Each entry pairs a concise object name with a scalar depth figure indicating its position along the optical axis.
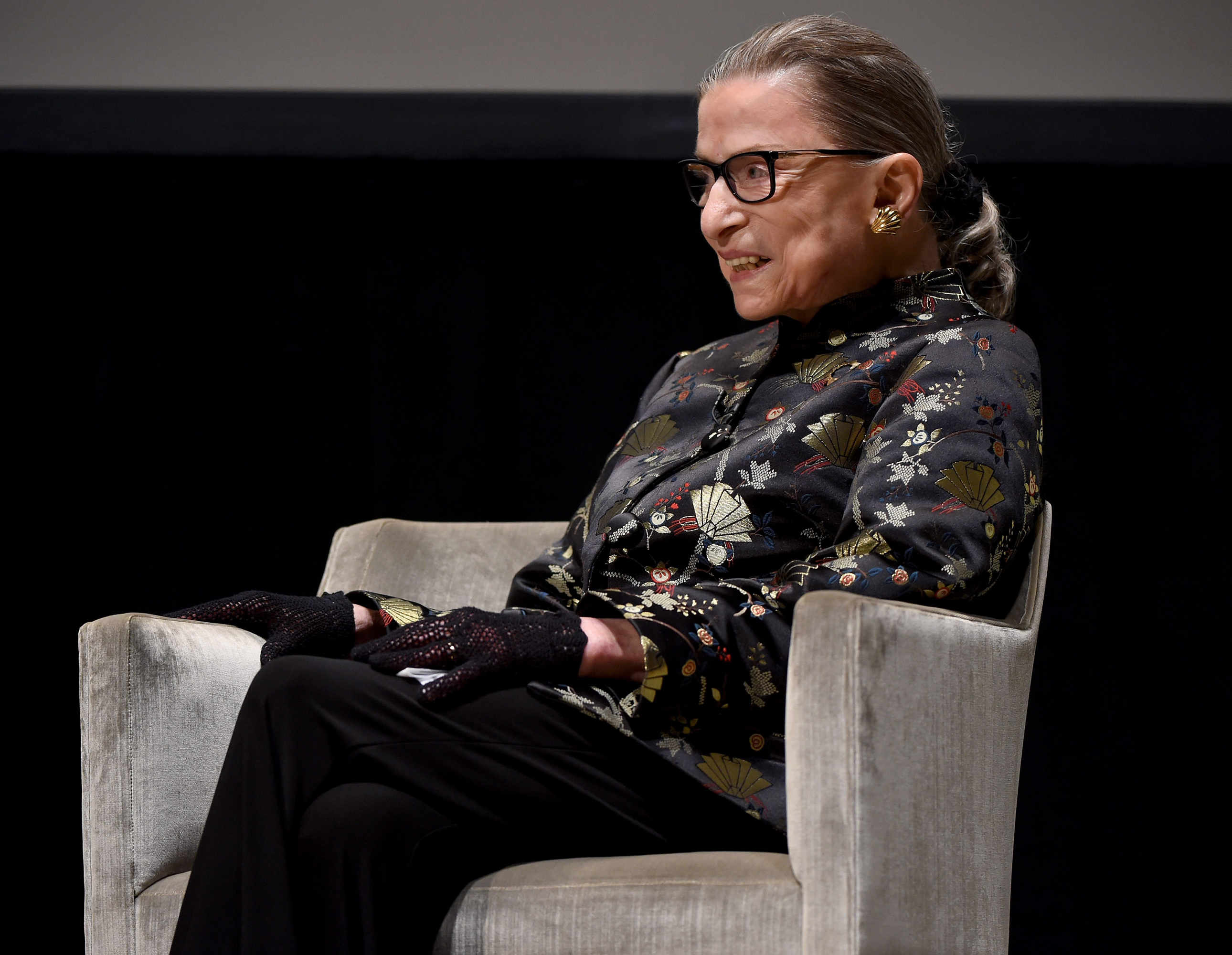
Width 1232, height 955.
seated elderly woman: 8.11
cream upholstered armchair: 8.11
